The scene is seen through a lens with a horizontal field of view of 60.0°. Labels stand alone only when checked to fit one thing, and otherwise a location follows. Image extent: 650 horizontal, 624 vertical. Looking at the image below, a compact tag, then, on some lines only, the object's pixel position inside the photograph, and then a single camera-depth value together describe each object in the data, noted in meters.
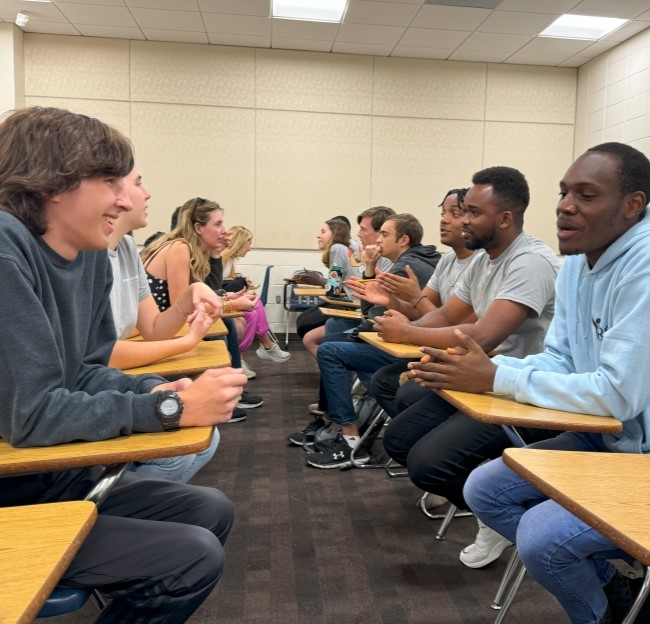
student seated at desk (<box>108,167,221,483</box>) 1.73
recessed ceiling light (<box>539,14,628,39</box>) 5.36
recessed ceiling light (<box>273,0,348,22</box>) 5.25
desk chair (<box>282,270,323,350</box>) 5.95
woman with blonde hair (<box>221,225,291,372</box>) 4.60
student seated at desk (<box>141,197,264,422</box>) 2.80
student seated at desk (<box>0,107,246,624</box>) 0.99
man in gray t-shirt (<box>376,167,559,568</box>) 1.83
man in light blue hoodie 1.17
